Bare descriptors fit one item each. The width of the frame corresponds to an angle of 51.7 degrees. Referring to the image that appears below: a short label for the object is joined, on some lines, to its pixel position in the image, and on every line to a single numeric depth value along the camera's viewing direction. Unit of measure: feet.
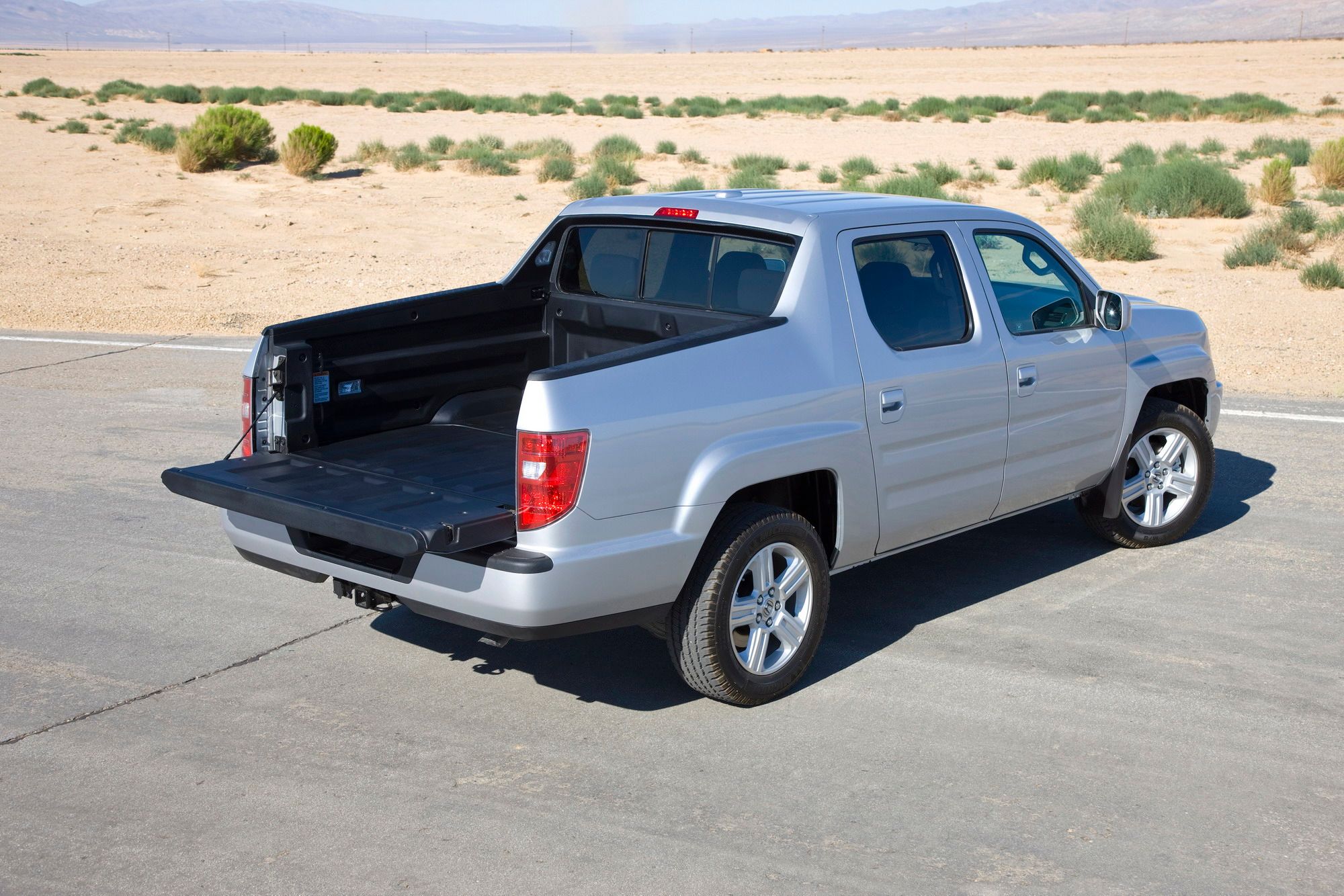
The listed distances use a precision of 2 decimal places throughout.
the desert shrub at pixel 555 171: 98.73
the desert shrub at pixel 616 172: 97.19
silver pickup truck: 15.34
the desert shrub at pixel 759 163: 106.22
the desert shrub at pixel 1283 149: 106.22
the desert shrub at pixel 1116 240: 65.41
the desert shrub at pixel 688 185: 89.50
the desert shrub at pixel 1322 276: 54.70
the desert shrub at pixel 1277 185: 82.28
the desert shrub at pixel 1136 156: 101.35
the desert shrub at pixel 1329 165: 90.94
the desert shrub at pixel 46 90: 188.24
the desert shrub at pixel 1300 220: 68.90
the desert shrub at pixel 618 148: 118.21
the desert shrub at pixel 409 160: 106.93
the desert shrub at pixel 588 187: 89.30
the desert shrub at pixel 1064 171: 93.56
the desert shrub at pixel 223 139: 103.14
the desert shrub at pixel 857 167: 104.13
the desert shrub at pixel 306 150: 102.12
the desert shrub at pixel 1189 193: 78.89
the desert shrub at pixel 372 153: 111.69
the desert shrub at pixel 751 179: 93.09
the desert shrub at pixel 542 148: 118.01
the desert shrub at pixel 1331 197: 82.17
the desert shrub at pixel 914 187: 82.48
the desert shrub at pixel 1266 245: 62.69
